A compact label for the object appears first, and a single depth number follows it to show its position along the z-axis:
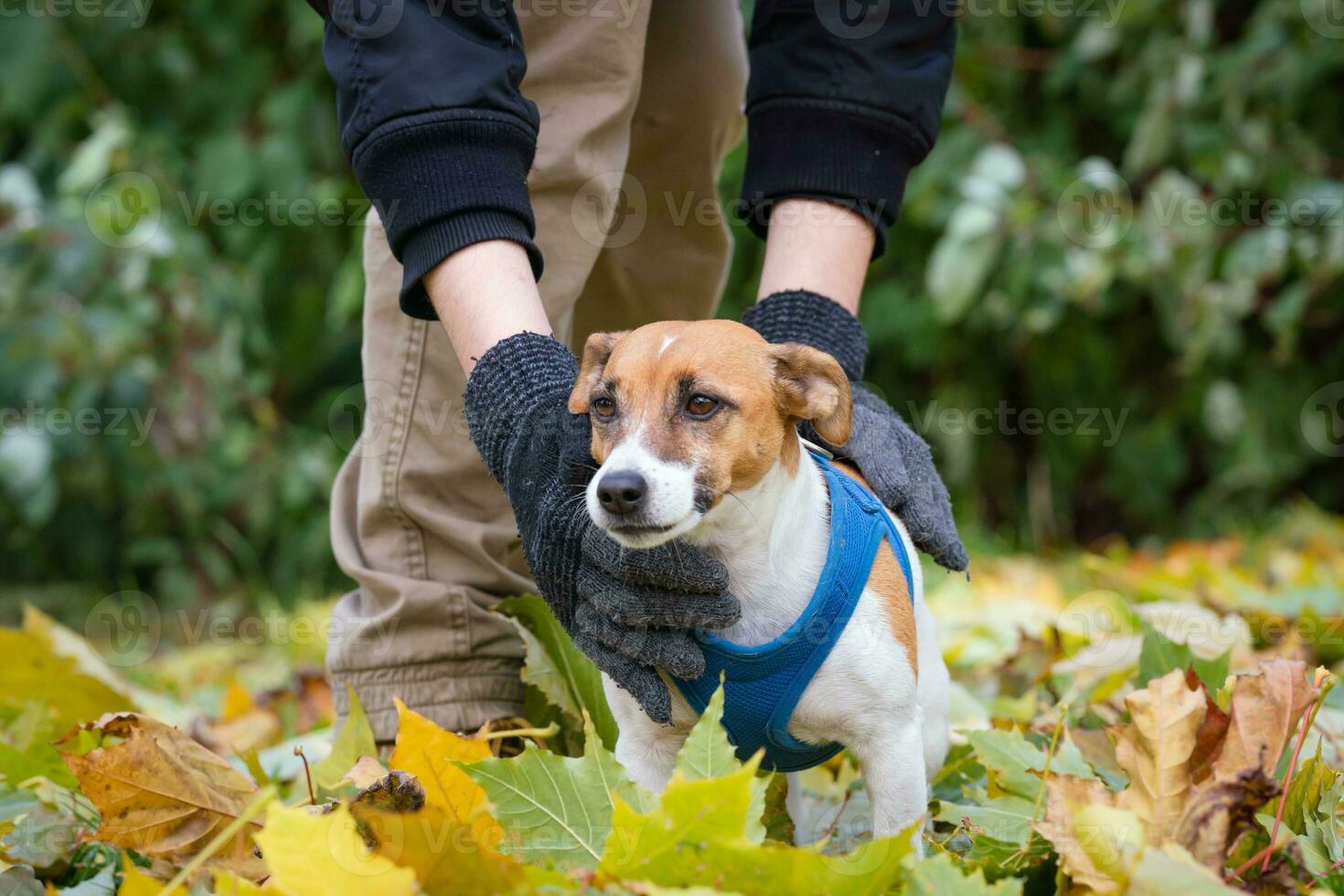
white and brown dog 2.72
